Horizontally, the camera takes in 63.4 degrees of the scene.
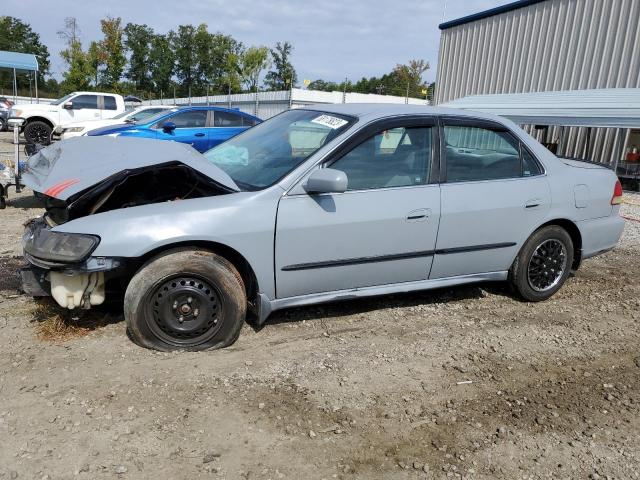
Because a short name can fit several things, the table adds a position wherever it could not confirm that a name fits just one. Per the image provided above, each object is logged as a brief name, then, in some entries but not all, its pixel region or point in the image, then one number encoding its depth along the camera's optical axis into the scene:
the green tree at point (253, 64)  55.53
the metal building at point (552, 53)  14.59
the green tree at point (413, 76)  62.94
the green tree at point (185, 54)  65.12
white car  12.72
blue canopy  26.03
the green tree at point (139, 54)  63.00
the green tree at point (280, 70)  63.81
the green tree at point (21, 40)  63.08
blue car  10.28
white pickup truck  16.16
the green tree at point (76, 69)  44.59
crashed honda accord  3.22
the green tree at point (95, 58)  46.25
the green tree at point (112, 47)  47.47
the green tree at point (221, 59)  60.26
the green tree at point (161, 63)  63.69
